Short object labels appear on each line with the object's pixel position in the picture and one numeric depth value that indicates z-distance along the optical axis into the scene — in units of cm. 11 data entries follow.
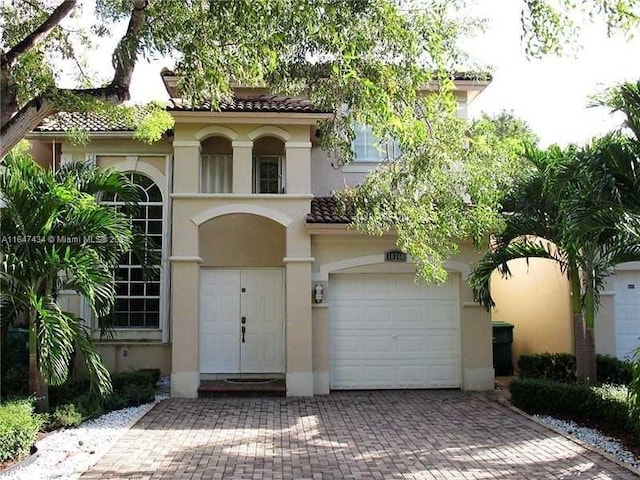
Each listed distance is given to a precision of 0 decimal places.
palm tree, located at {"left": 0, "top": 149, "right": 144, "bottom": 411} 900
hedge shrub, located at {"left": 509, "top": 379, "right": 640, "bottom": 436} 871
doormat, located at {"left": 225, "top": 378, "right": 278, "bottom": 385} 1292
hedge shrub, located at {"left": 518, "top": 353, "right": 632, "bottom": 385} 1110
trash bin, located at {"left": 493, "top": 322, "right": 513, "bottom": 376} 1467
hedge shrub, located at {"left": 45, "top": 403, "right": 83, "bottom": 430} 920
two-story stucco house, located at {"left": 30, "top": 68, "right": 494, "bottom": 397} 1232
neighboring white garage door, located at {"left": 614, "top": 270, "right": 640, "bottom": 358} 1370
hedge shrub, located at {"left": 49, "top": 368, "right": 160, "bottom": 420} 986
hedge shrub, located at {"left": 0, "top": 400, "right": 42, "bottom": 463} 747
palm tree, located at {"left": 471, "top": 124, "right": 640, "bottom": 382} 842
